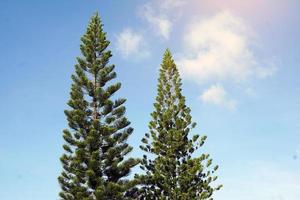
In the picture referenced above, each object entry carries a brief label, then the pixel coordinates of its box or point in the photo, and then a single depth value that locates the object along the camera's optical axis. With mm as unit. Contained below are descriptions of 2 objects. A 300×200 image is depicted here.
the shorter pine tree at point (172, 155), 30562
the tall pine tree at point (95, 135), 27312
